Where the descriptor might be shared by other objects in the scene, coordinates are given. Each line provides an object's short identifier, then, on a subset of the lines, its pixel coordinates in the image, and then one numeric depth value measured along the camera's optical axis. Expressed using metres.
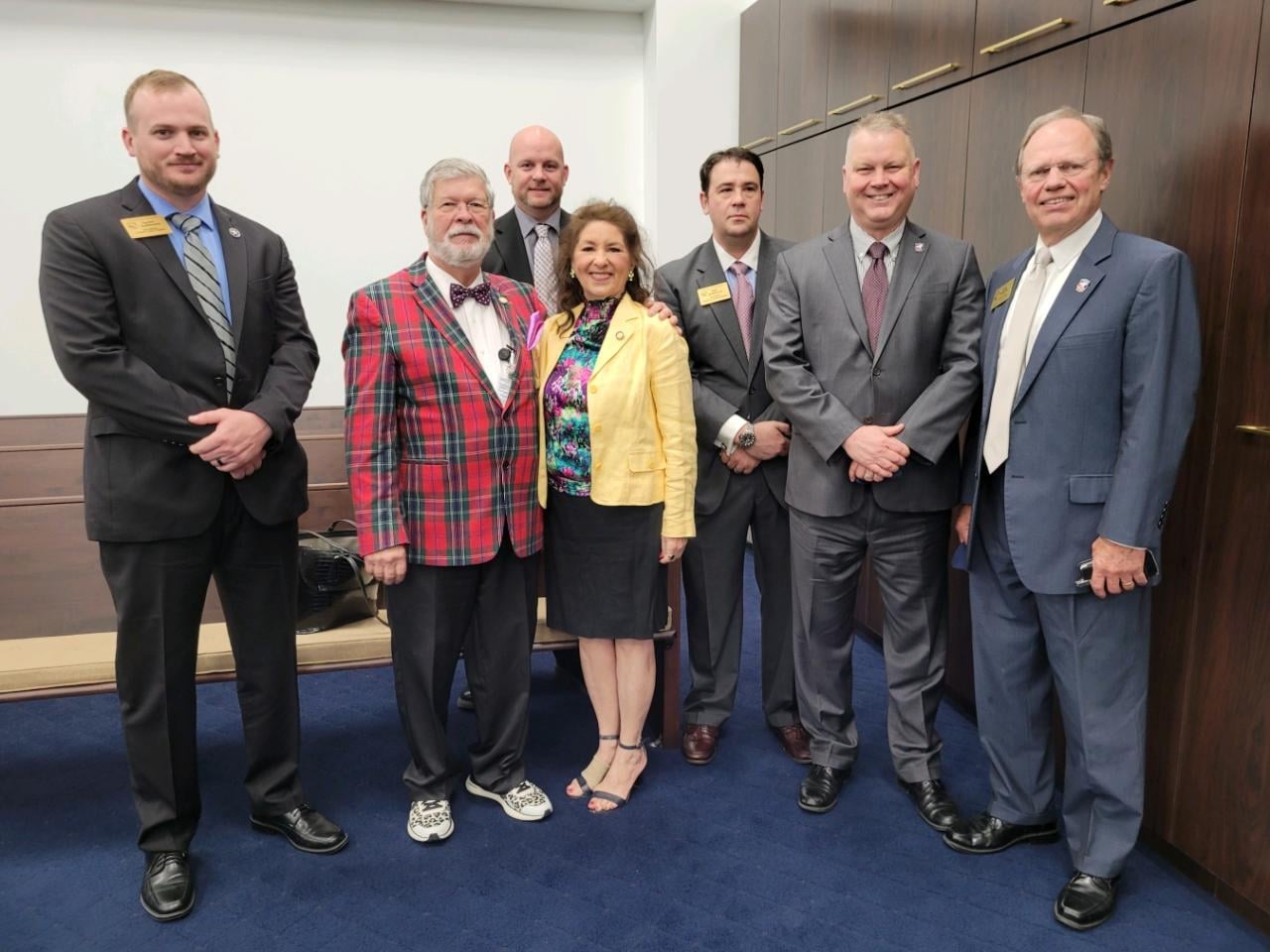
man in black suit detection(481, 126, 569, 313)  2.76
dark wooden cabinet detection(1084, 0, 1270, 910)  1.91
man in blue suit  1.81
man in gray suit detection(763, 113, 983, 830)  2.19
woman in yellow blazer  2.21
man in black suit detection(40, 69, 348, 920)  1.87
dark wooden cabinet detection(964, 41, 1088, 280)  2.48
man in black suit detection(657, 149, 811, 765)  2.52
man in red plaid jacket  2.05
